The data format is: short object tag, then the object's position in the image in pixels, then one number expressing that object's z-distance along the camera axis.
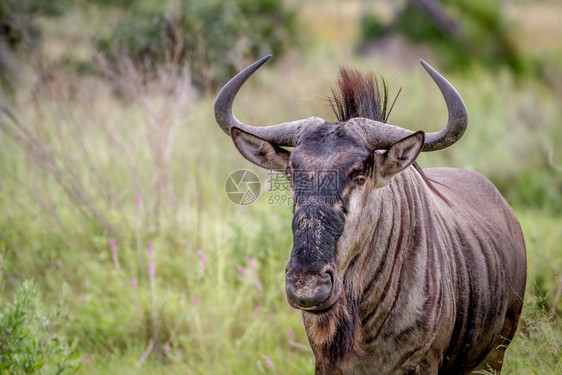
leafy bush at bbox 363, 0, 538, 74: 30.73
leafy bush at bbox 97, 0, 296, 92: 22.11
